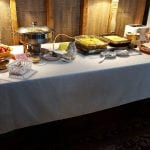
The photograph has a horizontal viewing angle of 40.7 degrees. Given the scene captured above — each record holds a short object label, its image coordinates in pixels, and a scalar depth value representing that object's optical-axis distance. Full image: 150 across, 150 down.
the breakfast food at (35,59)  1.33
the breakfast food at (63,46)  1.49
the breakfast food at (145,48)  1.61
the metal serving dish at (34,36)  1.30
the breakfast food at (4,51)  1.24
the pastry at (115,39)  1.64
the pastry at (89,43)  1.48
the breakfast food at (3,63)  1.20
